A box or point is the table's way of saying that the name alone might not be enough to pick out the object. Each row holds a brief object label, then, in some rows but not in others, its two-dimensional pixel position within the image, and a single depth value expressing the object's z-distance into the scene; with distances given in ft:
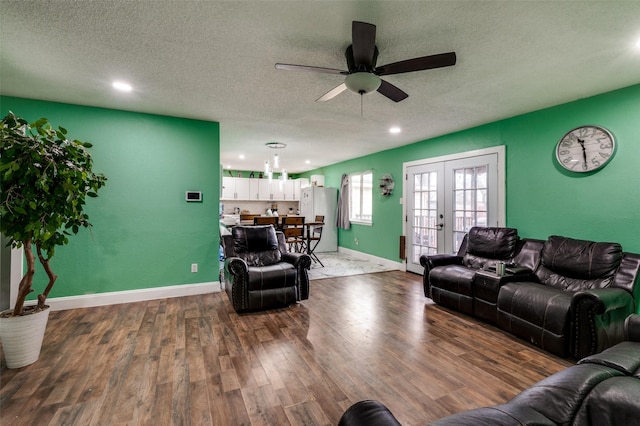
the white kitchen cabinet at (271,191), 29.19
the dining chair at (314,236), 19.74
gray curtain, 24.20
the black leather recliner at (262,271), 10.77
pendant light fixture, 18.03
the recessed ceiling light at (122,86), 9.26
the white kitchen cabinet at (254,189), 28.61
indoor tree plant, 6.38
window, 22.09
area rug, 17.16
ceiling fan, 5.92
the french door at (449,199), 13.29
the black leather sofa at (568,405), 2.72
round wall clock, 9.64
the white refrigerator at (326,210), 25.29
